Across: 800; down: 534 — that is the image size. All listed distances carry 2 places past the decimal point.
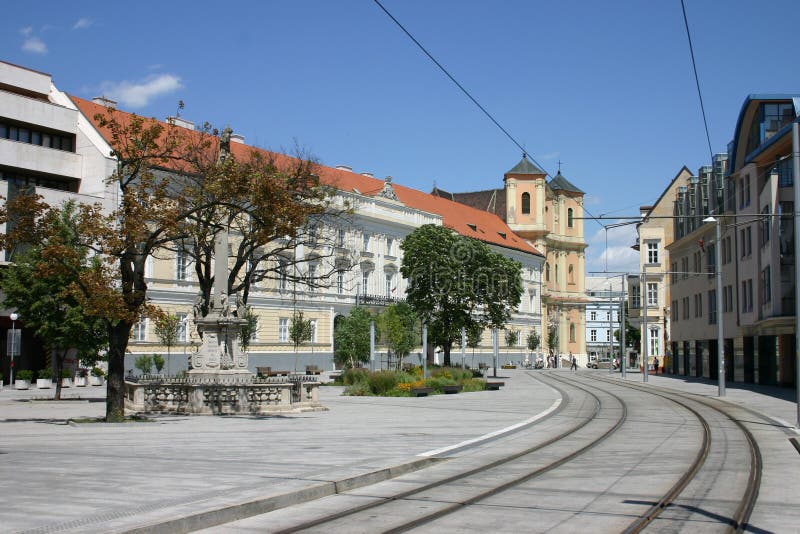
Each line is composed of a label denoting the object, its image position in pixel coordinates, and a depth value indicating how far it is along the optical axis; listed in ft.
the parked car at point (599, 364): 363.35
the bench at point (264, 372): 158.79
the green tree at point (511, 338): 321.73
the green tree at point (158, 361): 163.64
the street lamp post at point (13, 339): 136.60
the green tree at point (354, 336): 196.65
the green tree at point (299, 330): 197.16
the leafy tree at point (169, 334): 162.44
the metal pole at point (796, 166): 73.05
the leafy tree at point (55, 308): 108.27
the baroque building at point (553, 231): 374.02
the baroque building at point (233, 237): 162.50
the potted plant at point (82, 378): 155.63
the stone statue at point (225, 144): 90.63
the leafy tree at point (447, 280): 193.88
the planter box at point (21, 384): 141.00
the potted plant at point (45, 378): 142.20
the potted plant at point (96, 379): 160.15
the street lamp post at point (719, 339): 122.72
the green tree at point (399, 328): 187.32
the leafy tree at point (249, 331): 170.09
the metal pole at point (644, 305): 191.41
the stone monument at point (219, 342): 86.22
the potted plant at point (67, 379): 151.04
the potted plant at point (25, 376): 146.63
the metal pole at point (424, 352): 142.92
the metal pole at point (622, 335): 213.87
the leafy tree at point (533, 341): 343.69
